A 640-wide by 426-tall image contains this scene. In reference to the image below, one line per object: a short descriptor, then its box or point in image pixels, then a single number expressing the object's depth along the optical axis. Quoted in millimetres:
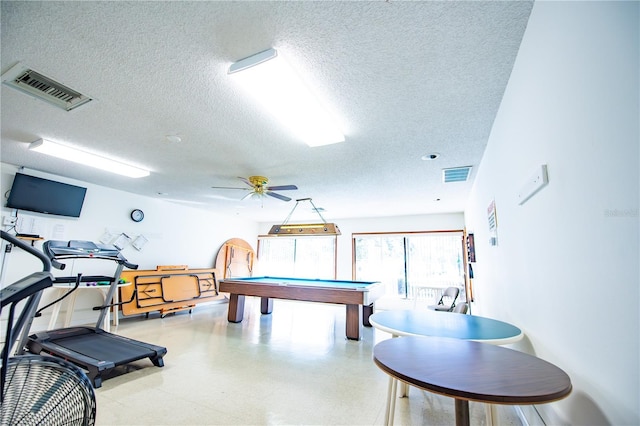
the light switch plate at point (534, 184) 1385
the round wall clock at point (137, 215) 5477
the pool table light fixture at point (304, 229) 4875
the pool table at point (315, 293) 3984
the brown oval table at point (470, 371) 865
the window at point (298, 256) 8055
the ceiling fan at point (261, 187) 4027
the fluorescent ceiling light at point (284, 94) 1773
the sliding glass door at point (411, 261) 6707
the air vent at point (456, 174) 3760
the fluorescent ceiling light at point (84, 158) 3199
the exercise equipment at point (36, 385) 874
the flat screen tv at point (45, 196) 3951
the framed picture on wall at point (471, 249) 4867
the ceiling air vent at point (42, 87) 1979
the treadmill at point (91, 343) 2510
